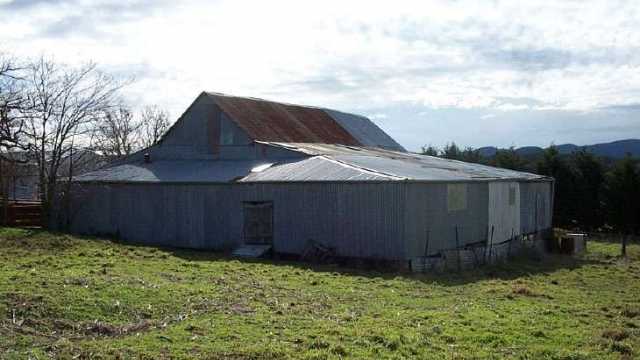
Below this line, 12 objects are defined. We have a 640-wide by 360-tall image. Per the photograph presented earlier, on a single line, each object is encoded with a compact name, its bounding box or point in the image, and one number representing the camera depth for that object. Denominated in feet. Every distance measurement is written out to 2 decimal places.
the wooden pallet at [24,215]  101.35
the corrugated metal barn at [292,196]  73.00
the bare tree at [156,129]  196.24
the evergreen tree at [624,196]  141.59
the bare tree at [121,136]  161.53
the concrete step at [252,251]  78.84
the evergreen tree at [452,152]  179.79
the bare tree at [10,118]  68.64
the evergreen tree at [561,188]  150.20
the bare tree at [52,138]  102.89
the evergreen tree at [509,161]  161.07
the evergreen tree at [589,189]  148.25
